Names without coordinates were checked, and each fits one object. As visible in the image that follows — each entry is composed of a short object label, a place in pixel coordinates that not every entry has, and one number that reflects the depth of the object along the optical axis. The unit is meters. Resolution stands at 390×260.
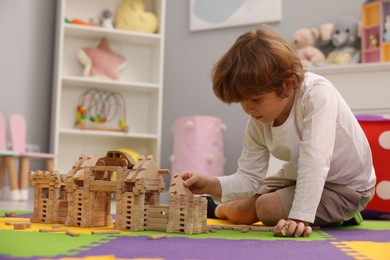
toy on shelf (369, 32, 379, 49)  2.32
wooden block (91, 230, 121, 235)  0.98
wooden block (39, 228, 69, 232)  0.99
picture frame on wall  2.64
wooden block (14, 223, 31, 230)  1.04
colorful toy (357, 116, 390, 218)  1.62
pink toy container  2.53
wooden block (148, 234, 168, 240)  0.90
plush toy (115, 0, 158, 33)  2.74
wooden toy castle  1.02
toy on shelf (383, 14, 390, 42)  2.26
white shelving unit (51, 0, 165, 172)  2.64
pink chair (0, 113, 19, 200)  2.37
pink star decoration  2.74
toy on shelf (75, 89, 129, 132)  2.71
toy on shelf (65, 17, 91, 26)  2.68
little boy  1.04
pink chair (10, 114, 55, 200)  2.42
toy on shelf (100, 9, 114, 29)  2.75
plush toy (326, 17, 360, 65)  2.39
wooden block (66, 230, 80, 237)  0.93
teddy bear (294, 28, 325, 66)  2.45
